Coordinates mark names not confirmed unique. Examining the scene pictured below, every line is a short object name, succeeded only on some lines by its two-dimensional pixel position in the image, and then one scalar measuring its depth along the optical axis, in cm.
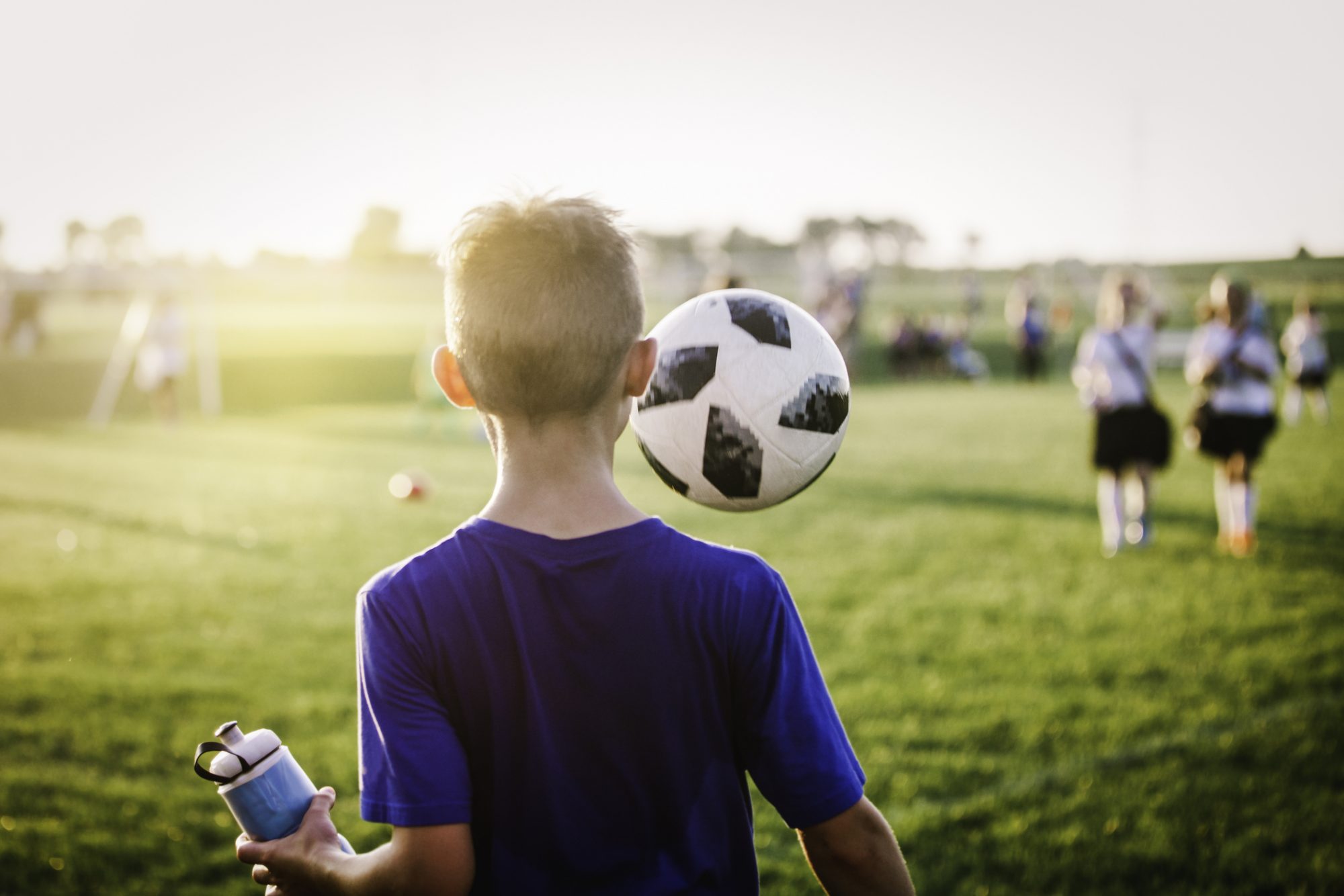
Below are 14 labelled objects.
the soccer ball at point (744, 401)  212
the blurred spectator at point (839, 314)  2488
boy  142
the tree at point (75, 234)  4449
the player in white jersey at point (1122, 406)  749
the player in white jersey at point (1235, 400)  753
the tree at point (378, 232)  6559
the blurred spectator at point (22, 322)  2569
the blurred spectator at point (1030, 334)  2691
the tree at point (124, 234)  4709
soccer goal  1723
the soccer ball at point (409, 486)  818
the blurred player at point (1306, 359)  1673
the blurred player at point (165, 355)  1717
